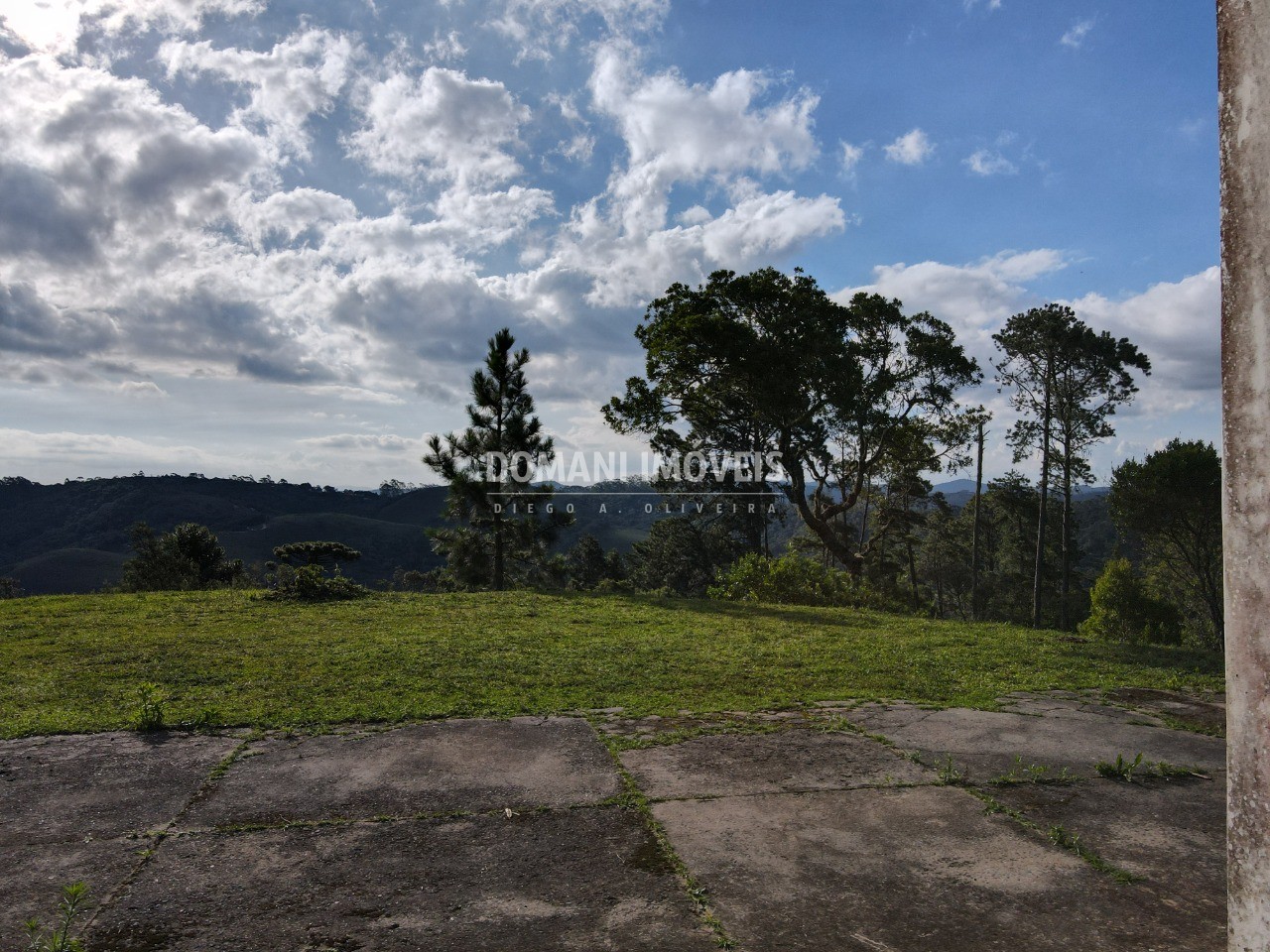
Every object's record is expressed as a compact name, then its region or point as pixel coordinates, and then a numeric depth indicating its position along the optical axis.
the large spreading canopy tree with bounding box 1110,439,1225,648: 21.88
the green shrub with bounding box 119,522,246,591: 22.94
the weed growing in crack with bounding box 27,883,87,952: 2.20
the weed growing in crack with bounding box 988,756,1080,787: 3.74
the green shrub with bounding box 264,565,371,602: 11.99
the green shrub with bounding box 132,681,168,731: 4.58
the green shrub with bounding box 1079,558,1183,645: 27.70
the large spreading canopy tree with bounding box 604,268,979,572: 15.55
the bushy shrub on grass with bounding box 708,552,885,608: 14.77
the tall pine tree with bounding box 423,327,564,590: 16.31
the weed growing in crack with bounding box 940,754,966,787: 3.73
